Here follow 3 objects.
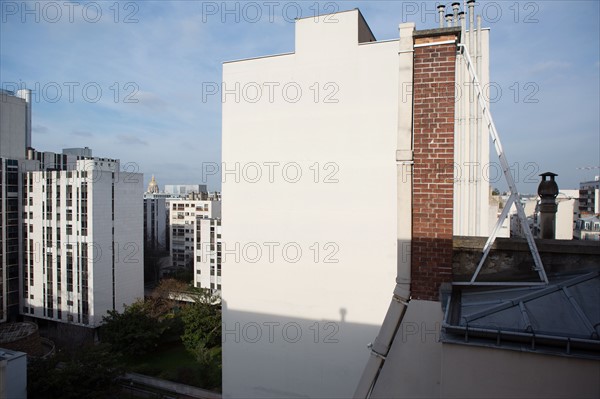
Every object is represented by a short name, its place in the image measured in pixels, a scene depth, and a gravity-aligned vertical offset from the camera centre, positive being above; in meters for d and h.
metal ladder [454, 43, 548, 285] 3.60 -0.16
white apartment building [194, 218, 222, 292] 33.75 -5.55
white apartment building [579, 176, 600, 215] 54.28 +0.05
